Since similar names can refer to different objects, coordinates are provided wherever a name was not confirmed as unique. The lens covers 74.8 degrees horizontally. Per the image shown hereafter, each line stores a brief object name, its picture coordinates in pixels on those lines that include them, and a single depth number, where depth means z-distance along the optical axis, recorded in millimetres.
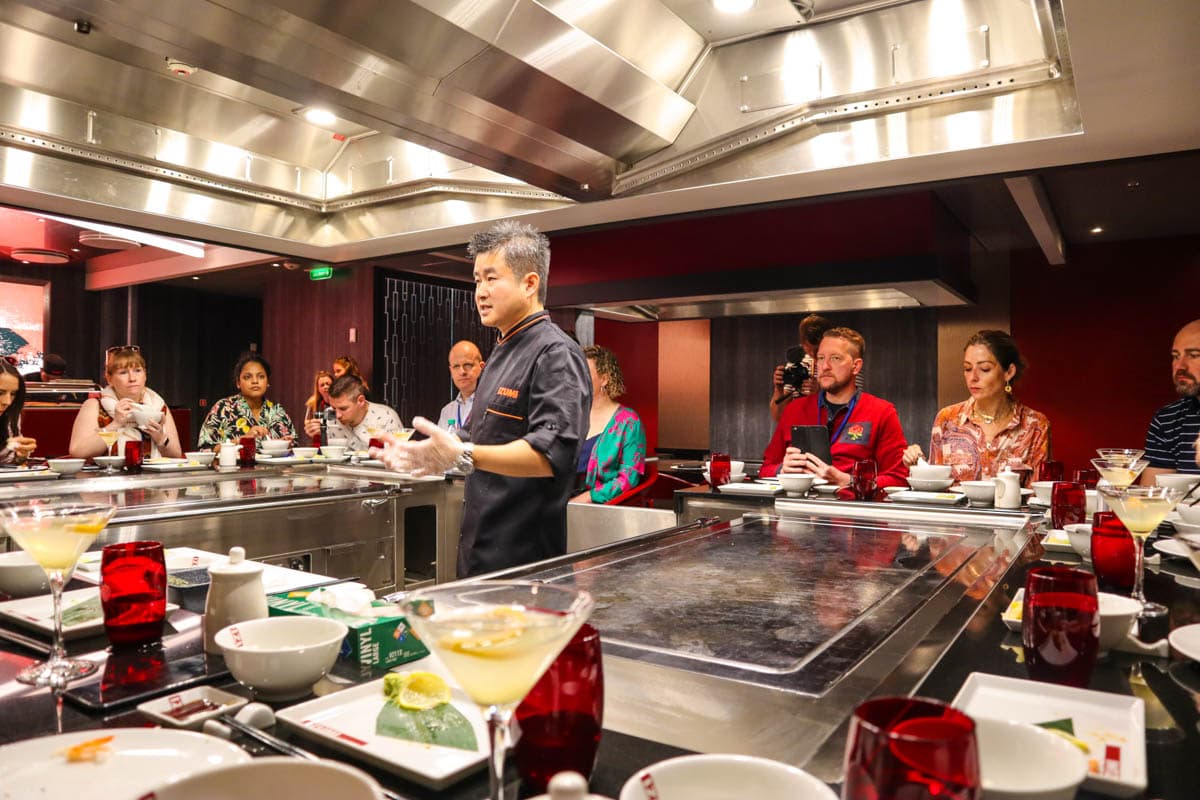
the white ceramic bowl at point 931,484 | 2869
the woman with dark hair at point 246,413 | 5207
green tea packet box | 1073
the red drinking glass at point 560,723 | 747
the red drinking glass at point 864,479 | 2803
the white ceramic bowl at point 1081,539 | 1740
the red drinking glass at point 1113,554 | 1494
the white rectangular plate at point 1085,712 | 739
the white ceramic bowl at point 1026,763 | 629
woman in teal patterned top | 4020
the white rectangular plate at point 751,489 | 2904
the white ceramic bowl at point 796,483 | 2812
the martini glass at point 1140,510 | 1370
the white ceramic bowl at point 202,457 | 3949
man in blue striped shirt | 3568
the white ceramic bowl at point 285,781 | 636
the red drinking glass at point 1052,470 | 2775
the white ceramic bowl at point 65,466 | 3357
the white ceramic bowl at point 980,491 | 2686
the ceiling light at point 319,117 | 5627
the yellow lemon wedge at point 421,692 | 883
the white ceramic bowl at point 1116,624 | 1125
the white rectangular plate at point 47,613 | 1239
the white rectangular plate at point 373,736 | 760
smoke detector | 4770
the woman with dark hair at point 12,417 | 3775
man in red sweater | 3592
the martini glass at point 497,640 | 647
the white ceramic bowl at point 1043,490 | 2596
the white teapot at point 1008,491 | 2514
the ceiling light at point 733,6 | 3809
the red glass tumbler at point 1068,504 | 2066
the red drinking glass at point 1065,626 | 1019
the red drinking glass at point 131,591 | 1181
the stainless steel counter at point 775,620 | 944
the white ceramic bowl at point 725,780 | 644
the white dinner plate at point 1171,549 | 1767
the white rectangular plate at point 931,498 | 2610
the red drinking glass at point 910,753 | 513
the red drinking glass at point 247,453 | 4164
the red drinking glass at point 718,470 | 3107
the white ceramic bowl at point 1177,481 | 2279
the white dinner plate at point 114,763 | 727
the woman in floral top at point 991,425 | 3693
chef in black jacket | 2387
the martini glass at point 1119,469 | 2248
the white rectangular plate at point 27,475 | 3225
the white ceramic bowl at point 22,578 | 1515
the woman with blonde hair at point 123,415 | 4152
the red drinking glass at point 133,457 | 3574
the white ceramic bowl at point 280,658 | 958
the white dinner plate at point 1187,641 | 1032
